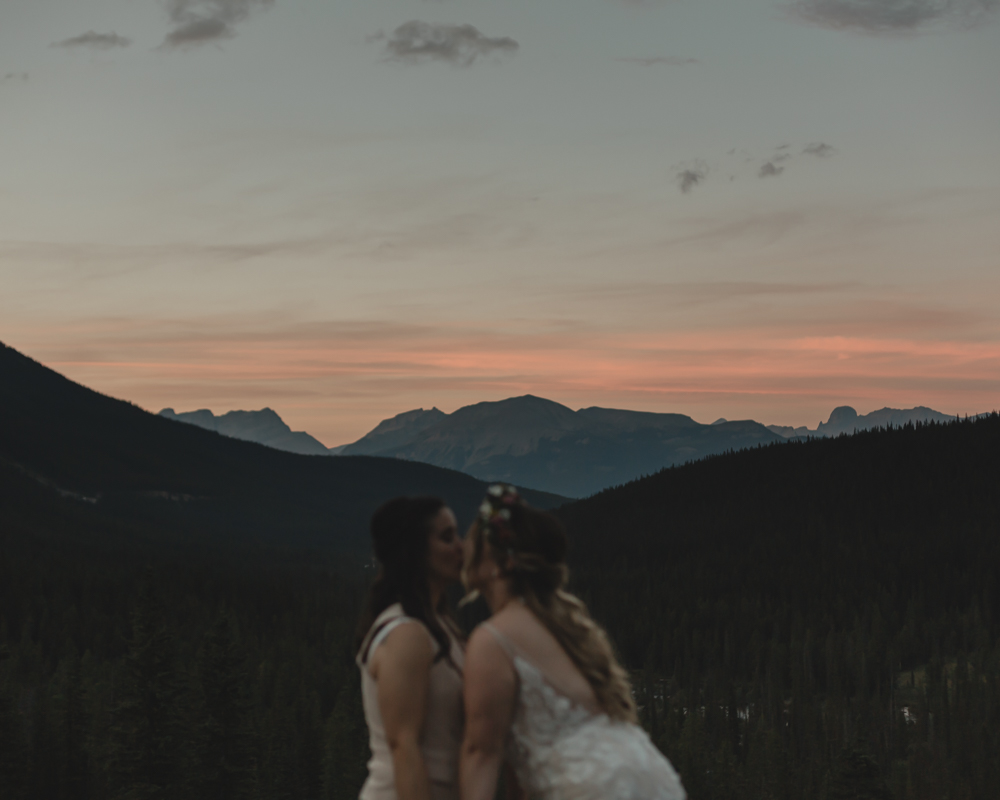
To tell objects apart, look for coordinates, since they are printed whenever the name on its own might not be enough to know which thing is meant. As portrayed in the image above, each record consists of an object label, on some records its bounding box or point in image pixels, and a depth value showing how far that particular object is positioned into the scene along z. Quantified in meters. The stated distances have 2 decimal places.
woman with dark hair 7.83
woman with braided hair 7.83
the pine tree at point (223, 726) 66.50
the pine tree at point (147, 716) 61.78
